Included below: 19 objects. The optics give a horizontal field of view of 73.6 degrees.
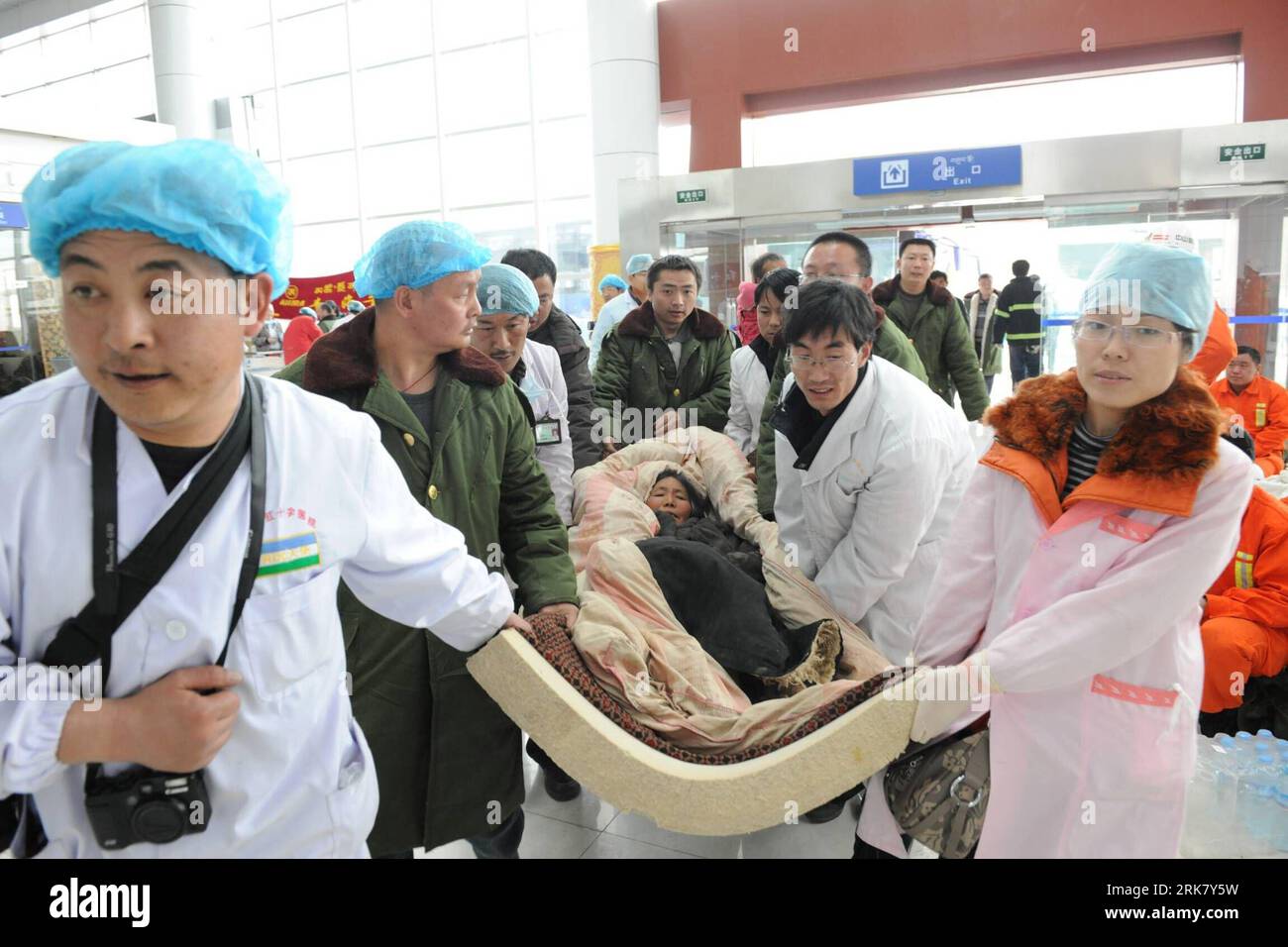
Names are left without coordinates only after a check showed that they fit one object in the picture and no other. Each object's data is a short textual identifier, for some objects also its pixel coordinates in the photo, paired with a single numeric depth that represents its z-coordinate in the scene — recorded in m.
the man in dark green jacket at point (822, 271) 3.30
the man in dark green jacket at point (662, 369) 4.09
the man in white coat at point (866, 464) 2.32
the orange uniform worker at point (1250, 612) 2.77
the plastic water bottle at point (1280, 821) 2.35
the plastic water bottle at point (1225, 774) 2.46
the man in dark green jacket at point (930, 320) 4.91
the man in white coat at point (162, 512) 0.89
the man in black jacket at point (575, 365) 3.89
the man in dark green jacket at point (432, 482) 1.71
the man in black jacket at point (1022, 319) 8.12
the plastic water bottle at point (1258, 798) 2.39
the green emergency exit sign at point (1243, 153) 7.48
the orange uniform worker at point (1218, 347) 1.95
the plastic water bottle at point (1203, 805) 2.33
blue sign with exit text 8.17
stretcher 1.77
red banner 9.31
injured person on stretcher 2.40
